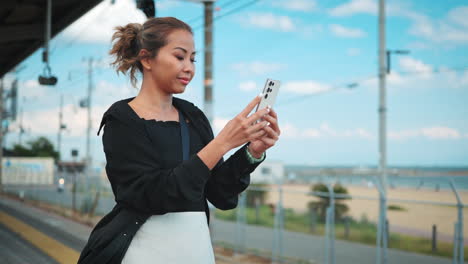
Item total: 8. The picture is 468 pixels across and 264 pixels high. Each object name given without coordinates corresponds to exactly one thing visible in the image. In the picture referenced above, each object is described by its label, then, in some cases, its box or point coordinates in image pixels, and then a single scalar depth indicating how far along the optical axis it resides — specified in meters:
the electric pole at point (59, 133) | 43.68
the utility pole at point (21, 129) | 36.75
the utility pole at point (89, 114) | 42.94
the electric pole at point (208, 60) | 9.78
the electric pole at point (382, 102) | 15.01
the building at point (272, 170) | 51.41
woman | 1.36
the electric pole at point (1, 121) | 31.05
